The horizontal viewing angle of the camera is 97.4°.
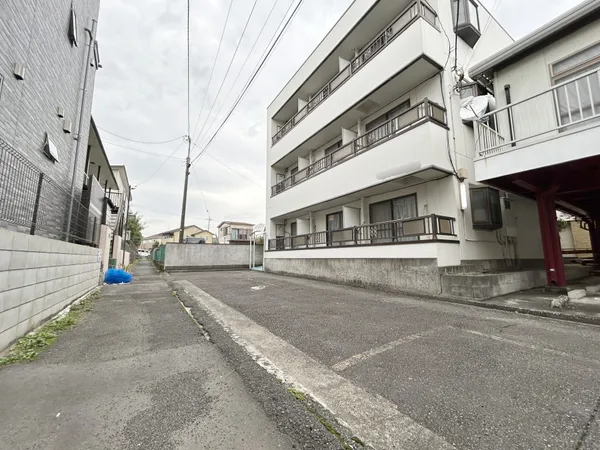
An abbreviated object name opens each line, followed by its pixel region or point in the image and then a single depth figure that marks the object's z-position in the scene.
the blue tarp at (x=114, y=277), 9.48
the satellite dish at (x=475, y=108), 6.58
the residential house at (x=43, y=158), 3.09
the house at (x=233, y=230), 38.82
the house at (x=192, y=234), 52.78
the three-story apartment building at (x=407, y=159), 7.00
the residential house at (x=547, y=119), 5.07
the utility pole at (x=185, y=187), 18.12
